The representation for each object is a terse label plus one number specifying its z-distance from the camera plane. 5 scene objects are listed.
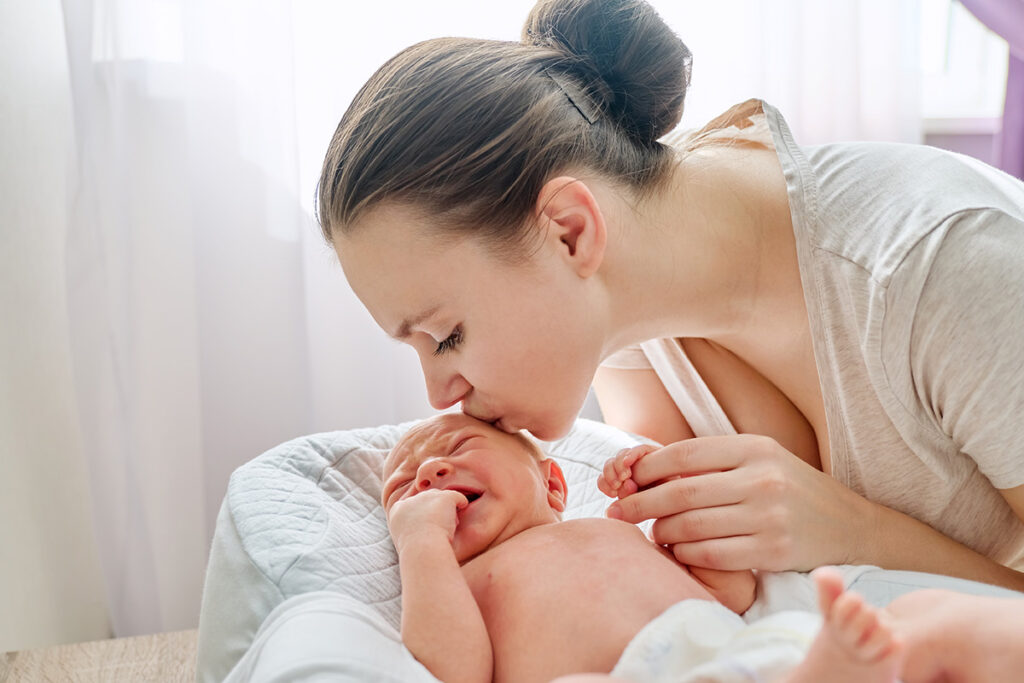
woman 1.07
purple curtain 2.11
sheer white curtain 1.82
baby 0.96
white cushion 1.07
